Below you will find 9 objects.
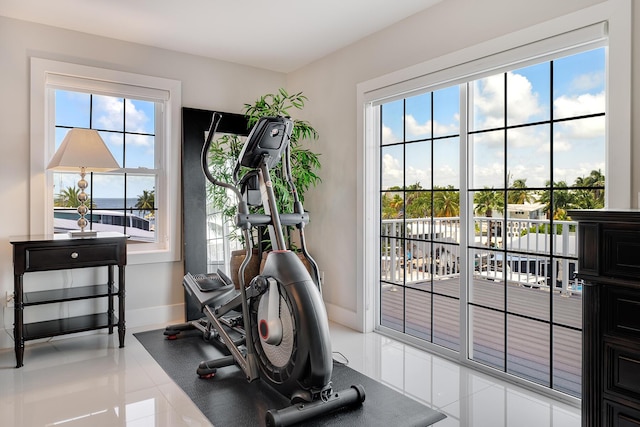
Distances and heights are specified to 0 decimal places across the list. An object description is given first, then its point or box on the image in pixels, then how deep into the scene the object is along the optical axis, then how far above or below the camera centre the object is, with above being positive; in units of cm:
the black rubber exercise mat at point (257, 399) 224 -106
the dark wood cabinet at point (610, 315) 163 -39
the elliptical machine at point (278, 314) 223 -58
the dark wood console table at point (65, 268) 296 -39
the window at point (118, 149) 350 +59
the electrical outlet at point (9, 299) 333 -66
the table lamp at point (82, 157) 319 +43
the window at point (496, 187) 247 +20
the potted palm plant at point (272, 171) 399 +48
